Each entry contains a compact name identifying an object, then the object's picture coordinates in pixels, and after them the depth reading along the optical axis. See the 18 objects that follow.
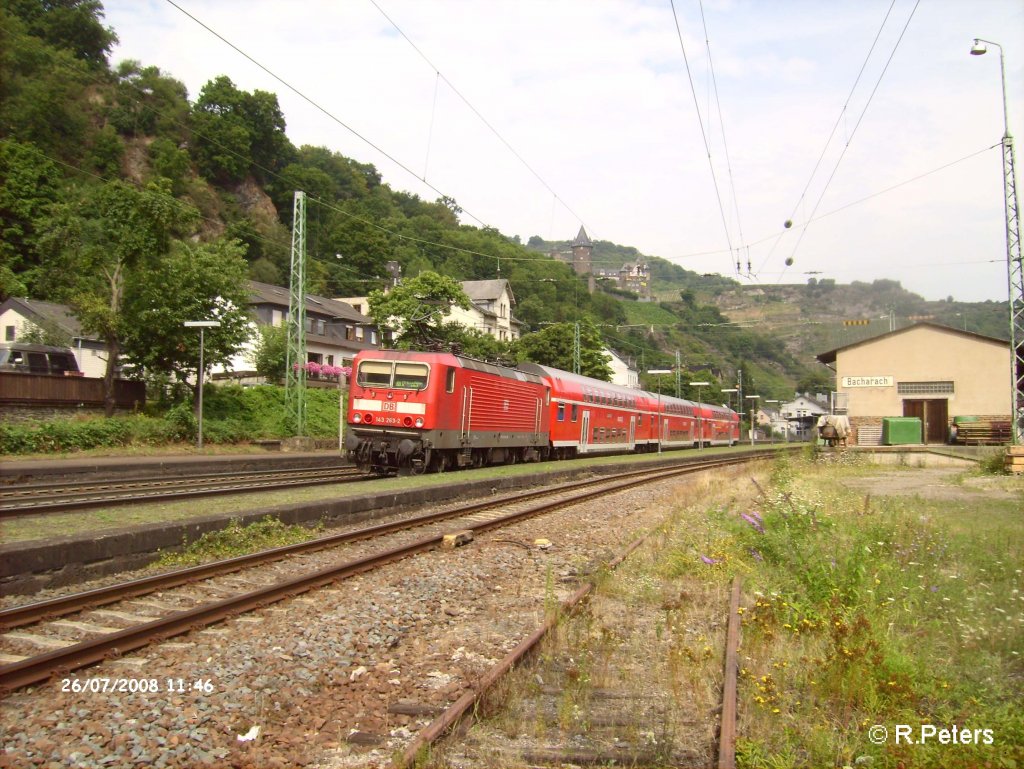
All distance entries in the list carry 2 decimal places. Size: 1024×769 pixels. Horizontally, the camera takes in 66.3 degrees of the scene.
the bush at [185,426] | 24.75
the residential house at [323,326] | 60.41
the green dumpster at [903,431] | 36.56
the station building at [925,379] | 36.19
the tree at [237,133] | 85.38
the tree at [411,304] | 60.72
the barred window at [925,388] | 37.41
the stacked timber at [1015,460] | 20.59
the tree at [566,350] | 71.50
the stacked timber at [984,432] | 34.44
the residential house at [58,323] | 43.74
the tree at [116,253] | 29.03
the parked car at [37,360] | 32.28
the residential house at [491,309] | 90.88
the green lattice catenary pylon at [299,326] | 29.50
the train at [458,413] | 19.00
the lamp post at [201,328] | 25.45
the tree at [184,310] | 29.83
